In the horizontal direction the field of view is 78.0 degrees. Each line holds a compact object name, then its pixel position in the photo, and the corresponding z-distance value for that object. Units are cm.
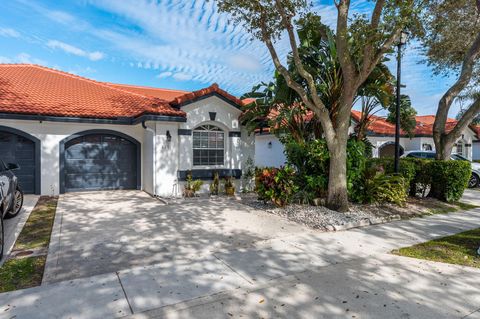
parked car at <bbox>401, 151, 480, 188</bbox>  1571
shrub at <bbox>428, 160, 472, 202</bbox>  1027
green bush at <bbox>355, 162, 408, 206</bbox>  911
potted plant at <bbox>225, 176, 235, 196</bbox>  1166
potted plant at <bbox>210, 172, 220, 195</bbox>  1157
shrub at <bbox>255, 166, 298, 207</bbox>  866
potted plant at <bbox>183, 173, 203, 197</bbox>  1103
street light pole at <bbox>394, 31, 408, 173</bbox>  886
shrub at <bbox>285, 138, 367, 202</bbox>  892
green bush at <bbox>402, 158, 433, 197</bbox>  1088
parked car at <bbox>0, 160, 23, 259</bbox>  546
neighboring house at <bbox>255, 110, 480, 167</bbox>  1814
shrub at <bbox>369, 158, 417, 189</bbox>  1034
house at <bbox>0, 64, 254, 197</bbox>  1084
